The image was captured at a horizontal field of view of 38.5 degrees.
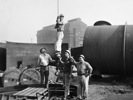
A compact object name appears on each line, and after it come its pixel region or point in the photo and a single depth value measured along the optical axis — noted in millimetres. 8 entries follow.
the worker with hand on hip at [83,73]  7324
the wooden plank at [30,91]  6754
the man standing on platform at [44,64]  8266
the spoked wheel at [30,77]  9328
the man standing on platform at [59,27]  10445
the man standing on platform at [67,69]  7445
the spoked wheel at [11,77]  10352
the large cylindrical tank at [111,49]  10336
